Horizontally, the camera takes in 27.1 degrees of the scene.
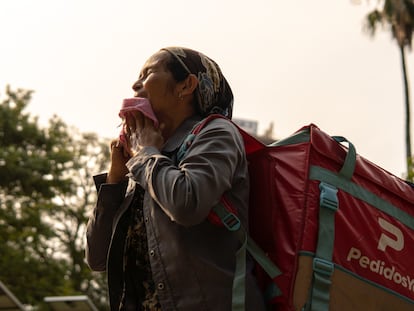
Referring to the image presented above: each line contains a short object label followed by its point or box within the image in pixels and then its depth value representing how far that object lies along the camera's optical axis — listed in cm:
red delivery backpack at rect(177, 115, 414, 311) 253
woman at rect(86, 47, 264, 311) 250
